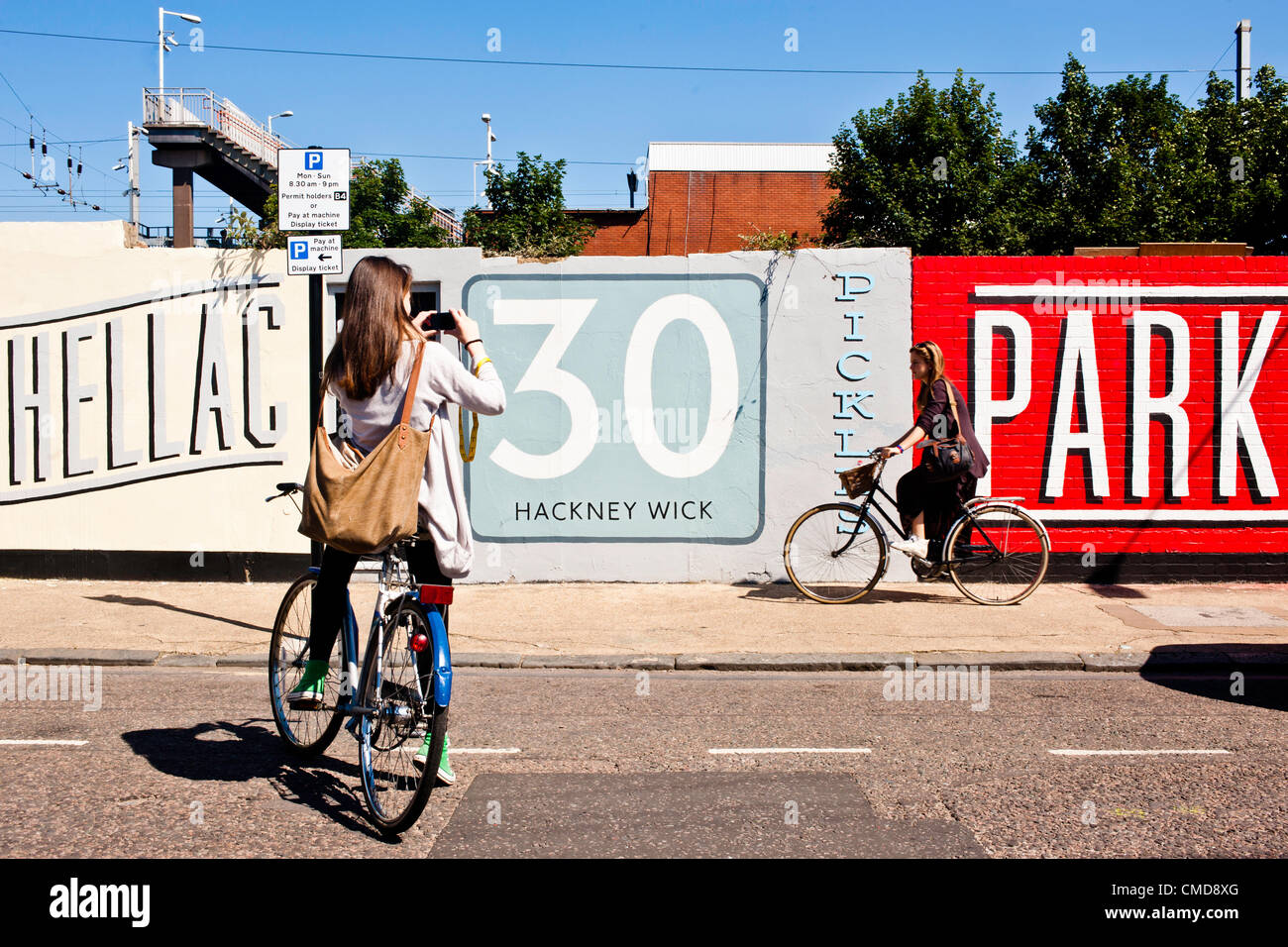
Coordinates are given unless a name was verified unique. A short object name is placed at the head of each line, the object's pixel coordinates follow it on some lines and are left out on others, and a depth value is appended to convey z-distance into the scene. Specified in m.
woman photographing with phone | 4.00
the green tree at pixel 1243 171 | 33.50
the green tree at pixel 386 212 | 40.88
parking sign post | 7.69
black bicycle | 8.70
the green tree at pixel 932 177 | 36.28
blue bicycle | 3.83
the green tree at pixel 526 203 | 40.28
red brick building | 57.50
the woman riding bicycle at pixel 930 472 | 8.66
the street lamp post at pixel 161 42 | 37.94
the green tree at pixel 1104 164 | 34.47
